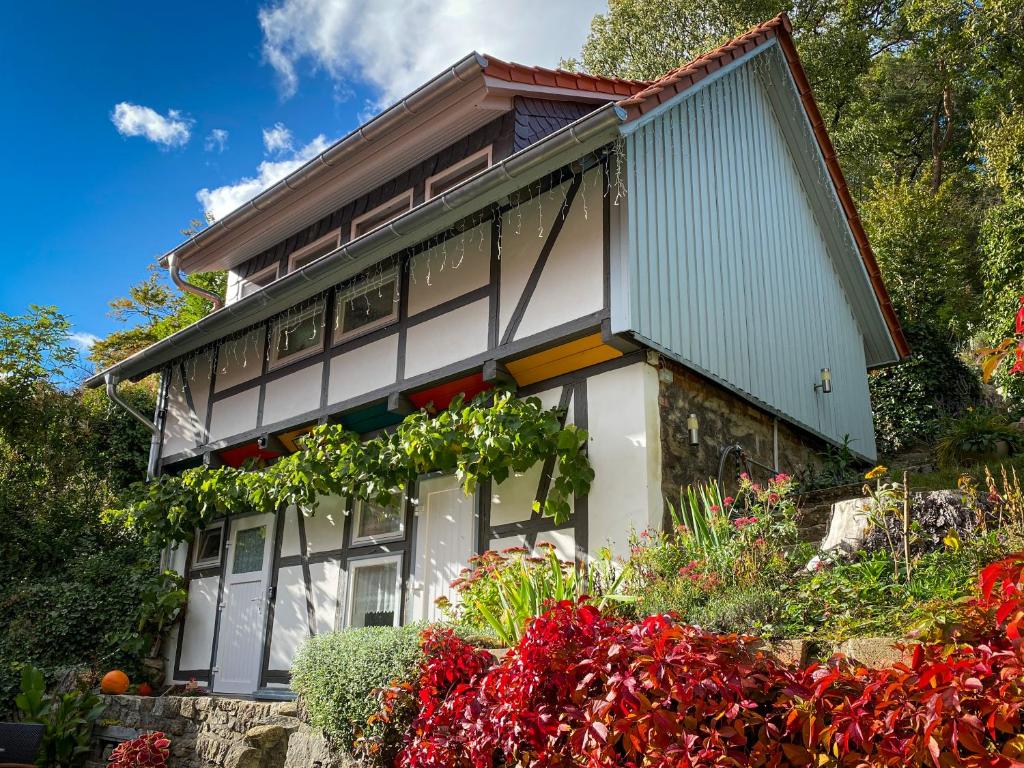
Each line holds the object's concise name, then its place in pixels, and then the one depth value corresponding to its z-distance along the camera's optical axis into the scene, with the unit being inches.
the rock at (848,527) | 216.1
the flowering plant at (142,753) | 269.3
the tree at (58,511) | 388.8
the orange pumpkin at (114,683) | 370.3
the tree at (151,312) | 858.8
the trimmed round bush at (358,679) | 209.2
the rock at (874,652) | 153.5
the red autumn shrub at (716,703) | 119.3
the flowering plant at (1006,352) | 124.6
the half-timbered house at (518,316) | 289.1
